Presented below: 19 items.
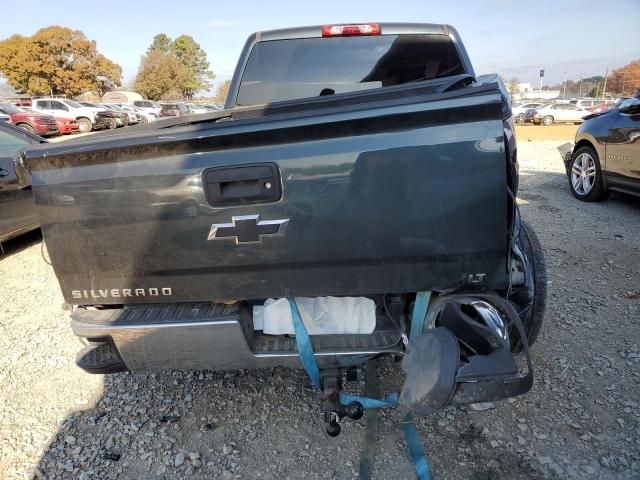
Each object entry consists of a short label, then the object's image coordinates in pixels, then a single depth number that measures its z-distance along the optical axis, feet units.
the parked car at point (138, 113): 105.27
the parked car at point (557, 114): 95.50
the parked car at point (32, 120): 62.23
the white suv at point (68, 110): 75.82
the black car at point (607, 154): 18.04
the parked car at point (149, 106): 119.34
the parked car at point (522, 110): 100.89
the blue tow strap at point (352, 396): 6.40
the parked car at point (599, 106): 92.70
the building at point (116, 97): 174.78
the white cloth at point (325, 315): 6.76
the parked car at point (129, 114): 95.40
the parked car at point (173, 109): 114.62
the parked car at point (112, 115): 83.30
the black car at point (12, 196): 15.12
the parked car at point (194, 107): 122.62
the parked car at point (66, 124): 71.84
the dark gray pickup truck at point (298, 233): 5.65
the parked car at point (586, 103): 99.14
